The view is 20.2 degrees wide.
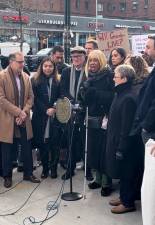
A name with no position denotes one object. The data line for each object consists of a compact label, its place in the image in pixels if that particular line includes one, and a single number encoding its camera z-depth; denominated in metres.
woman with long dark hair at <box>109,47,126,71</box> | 5.88
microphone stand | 5.52
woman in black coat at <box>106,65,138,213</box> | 4.81
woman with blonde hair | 5.46
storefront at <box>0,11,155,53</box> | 40.97
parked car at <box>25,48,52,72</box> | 26.95
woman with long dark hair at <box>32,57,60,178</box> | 6.30
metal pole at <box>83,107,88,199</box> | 5.59
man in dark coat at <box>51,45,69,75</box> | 7.03
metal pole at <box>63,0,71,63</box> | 10.01
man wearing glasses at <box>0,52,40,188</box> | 6.02
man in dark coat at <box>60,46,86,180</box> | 6.10
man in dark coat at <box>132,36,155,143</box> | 4.07
